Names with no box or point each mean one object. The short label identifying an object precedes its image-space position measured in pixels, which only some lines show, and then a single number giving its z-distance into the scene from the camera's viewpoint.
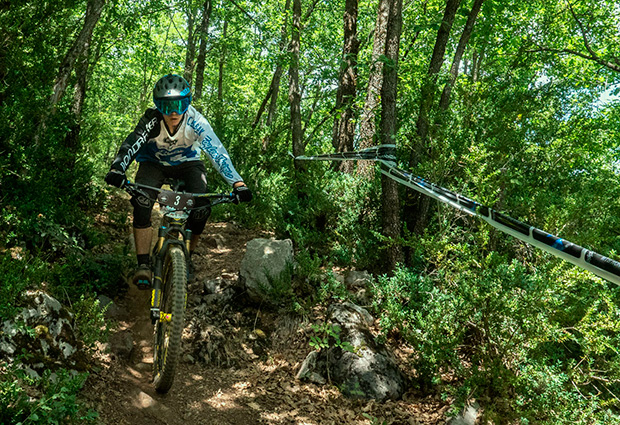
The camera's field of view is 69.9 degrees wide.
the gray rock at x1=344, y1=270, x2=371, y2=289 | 6.32
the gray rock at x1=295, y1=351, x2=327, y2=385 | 4.89
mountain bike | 3.82
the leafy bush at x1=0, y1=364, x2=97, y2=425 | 2.69
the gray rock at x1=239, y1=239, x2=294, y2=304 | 5.84
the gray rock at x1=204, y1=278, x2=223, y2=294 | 6.16
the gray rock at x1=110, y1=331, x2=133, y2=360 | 4.59
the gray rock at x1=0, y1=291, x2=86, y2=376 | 3.42
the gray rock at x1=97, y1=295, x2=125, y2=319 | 5.24
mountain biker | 4.49
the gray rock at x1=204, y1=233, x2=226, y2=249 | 7.89
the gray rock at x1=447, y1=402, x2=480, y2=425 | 4.20
